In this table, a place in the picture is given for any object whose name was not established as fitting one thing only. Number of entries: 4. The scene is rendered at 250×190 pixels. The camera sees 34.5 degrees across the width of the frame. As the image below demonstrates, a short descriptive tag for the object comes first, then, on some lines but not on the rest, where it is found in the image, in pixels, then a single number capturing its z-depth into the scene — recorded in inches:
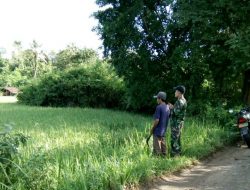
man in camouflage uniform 386.6
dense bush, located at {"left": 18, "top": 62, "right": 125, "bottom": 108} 1250.6
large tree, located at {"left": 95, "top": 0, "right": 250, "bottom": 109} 641.6
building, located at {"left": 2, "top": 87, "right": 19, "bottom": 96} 3358.3
